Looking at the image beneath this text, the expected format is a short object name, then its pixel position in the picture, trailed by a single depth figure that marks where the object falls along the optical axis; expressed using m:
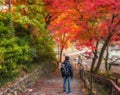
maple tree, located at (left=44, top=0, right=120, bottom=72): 15.77
